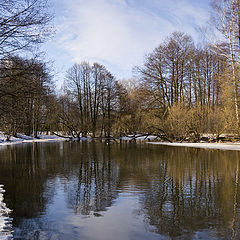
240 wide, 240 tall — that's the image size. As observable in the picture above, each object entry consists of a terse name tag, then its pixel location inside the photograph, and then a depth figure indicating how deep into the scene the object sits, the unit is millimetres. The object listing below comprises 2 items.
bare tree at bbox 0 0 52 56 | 7312
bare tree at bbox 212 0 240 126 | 21258
